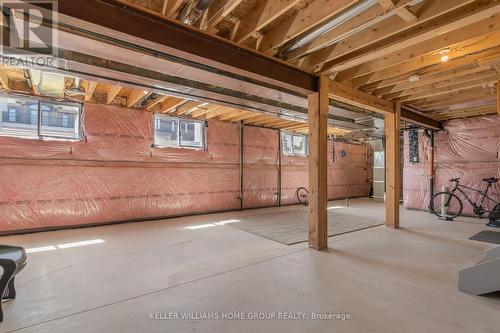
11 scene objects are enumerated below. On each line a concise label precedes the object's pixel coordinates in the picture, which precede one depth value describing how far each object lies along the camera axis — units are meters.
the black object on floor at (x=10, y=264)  1.79
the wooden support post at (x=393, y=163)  4.65
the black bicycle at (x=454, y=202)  5.58
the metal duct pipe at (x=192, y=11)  2.07
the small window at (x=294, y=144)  7.98
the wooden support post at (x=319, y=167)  3.43
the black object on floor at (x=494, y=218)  4.91
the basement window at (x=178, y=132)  5.72
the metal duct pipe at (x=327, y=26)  2.20
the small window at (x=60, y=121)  4.48
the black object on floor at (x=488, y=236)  3.81
